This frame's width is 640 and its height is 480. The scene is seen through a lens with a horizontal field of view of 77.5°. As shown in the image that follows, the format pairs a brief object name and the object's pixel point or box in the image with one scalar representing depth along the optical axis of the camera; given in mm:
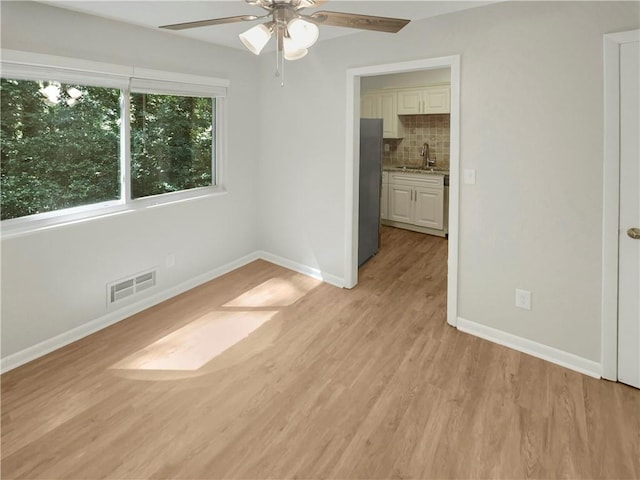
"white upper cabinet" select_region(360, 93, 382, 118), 6469
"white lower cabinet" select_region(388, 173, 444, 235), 5852
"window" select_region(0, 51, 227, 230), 2746
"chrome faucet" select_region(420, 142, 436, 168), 6348
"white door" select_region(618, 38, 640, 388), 2289
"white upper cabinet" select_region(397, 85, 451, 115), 5739
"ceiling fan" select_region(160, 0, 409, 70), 1726
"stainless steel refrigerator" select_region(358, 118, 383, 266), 4469
